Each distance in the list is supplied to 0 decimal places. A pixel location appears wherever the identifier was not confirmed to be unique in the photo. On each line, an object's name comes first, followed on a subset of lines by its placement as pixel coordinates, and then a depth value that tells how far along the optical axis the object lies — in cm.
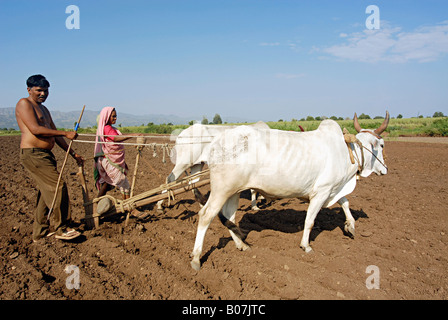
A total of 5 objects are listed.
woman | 547
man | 429
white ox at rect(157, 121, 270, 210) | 642
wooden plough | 499
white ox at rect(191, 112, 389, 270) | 411
